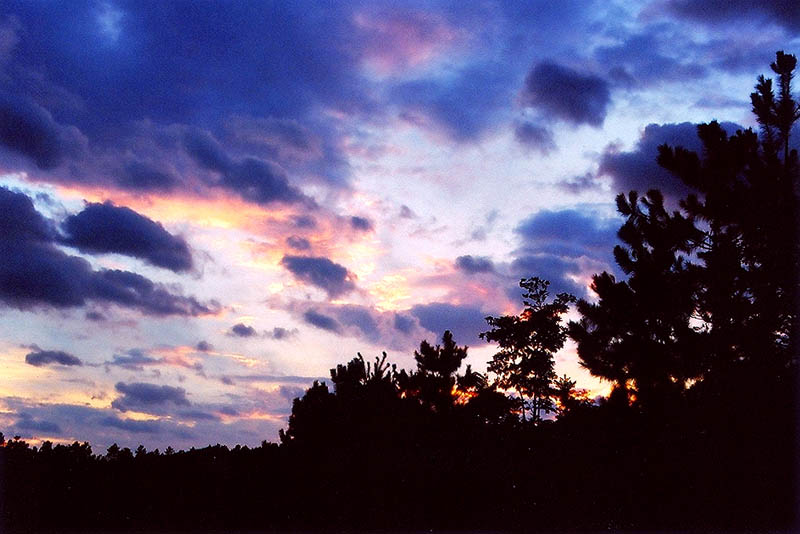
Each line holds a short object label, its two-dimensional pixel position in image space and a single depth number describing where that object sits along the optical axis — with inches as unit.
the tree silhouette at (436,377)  1584.6
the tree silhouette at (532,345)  1546.5
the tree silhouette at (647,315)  995.9
